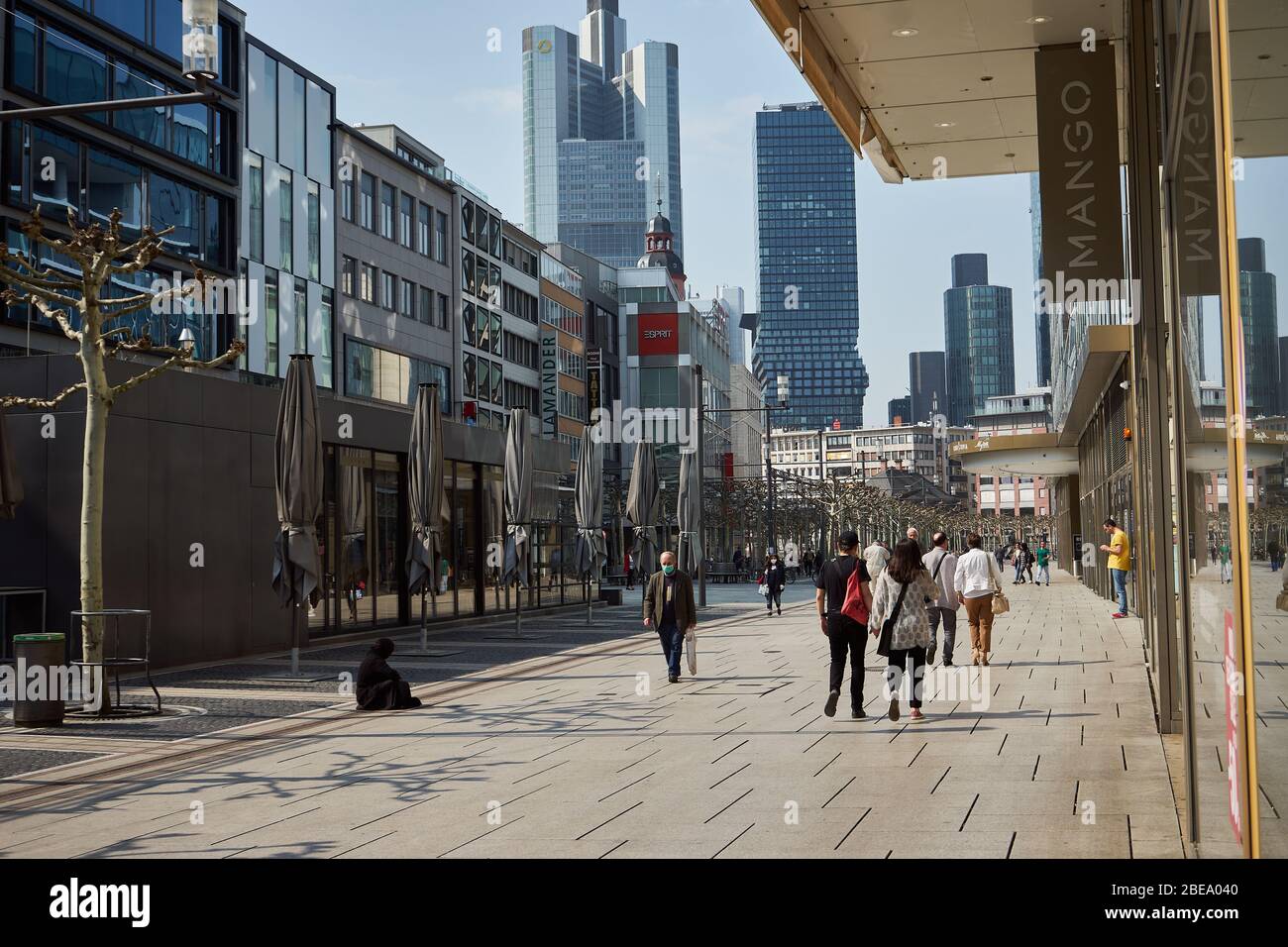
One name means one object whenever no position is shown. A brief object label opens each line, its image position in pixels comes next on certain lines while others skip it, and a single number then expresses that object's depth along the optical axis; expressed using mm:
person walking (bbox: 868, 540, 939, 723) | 12422
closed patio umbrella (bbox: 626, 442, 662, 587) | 32062
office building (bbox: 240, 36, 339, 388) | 43844
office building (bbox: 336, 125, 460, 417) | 52125
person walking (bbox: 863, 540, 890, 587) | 20609
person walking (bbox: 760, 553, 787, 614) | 34094
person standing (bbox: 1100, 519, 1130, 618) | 25406
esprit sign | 100125
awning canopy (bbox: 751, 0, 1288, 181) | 11414
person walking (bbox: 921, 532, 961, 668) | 17578
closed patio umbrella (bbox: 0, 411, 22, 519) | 14695
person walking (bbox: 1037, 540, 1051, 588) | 48822
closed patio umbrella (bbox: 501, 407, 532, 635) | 27531
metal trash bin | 13117
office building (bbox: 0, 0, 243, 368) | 31938
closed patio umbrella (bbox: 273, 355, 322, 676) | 17969
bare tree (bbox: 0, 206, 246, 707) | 14391
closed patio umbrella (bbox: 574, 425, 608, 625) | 32188
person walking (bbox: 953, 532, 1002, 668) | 17172
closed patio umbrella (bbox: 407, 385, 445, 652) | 22641
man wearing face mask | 17250
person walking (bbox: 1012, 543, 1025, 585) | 54156
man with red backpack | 12719
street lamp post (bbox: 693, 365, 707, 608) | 36094
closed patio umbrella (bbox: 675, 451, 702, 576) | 34062
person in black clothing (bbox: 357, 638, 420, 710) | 14672
